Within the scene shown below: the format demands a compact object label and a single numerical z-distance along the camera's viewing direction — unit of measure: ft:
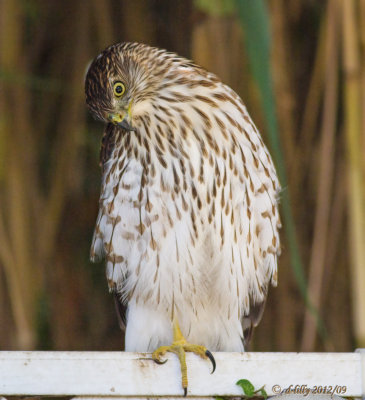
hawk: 27.96
